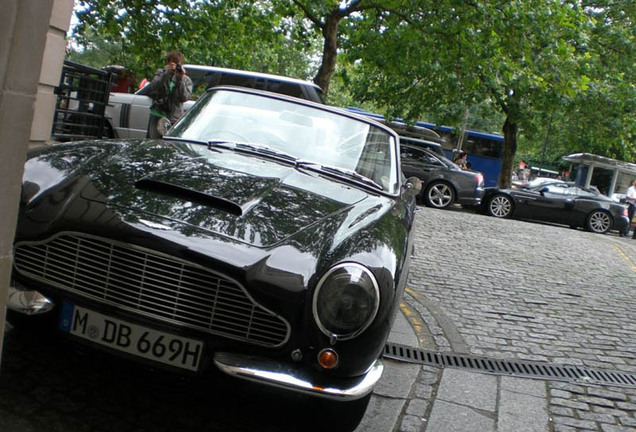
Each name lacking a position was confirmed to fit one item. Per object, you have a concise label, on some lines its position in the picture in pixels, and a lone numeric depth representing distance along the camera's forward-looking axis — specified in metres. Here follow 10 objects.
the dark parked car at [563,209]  20.64
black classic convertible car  2.55
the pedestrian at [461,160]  23.95
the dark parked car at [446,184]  20.11
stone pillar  1.70
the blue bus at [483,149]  33.44
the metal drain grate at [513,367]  4.39
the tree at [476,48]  15.71
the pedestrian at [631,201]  24.05
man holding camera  9.16
